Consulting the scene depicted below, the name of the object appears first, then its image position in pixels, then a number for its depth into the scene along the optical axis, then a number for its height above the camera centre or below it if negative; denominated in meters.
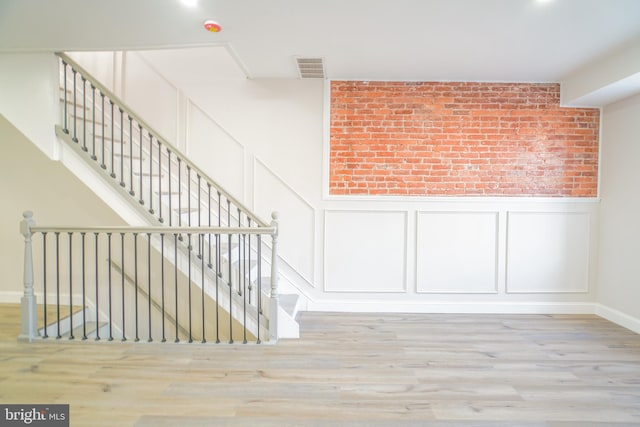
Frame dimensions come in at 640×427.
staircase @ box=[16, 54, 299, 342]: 3.23 -0.33
